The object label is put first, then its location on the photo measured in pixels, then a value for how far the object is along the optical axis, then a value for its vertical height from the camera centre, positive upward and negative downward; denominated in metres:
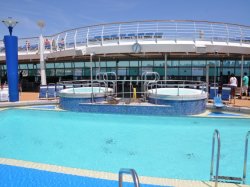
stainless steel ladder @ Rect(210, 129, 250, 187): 3.18 -1.55
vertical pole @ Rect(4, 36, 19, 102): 9.68 +0.88
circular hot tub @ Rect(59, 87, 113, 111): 8.62 -0.68
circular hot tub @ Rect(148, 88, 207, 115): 7.84 -0.75
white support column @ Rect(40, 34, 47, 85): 11.82 +1.11
